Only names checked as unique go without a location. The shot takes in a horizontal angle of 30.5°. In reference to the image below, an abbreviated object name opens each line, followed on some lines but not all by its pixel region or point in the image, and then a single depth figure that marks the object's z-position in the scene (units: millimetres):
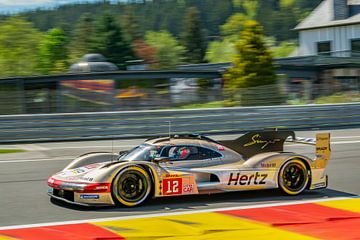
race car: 9164
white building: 48906
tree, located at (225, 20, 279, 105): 33125
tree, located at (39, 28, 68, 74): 88750
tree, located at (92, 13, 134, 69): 95312
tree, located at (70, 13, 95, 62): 103562
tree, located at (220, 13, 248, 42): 142375
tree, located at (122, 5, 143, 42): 132875
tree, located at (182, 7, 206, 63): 112950
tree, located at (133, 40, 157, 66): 108925
